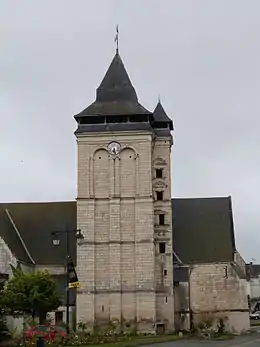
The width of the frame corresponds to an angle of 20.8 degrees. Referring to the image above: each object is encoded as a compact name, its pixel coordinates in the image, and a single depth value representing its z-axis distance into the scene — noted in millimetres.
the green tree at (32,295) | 48688
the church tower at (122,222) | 58000
